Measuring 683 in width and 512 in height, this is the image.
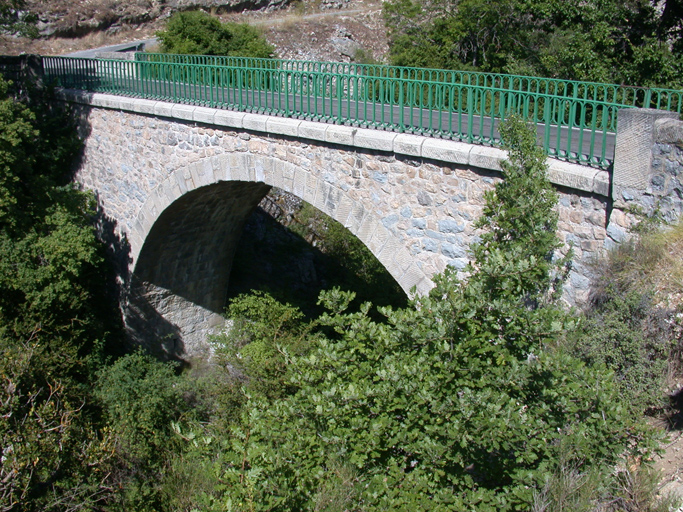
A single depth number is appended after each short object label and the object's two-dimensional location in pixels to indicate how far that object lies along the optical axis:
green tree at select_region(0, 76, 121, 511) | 8.06
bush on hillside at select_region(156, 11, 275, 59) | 19.55
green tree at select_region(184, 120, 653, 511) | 4.52
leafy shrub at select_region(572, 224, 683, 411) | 4.95
